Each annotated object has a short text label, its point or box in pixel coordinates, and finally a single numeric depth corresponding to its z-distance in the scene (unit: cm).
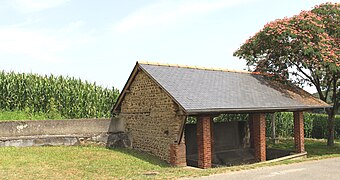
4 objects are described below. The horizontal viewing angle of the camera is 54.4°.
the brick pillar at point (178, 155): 1243
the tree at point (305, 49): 1744
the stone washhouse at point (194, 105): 1248
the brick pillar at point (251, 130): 1933
